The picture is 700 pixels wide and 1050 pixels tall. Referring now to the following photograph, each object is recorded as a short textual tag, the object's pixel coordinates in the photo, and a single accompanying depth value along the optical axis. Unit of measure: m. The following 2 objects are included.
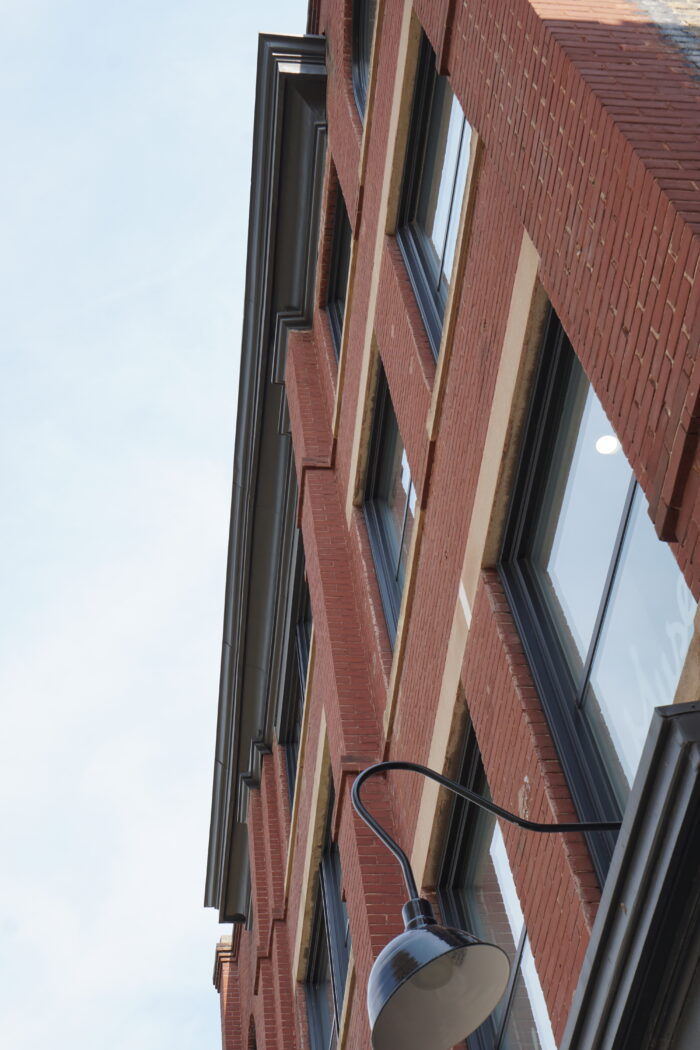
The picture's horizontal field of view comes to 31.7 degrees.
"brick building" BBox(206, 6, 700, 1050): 4.94
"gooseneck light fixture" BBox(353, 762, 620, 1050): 4.96
